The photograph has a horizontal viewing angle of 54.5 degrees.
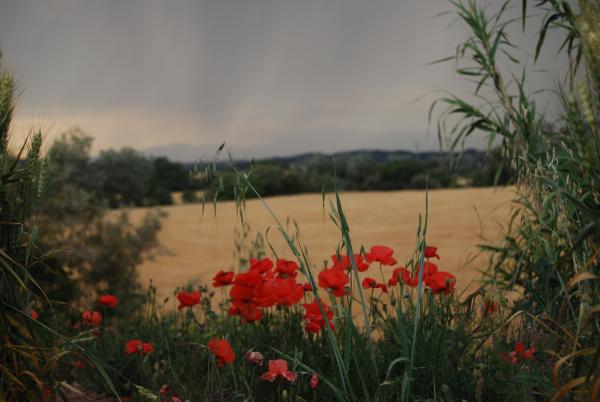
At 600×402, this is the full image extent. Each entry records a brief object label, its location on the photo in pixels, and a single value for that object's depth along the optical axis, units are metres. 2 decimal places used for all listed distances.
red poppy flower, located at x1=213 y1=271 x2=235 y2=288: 2.93
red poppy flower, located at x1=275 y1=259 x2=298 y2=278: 2.88
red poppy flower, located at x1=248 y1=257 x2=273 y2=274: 2.73
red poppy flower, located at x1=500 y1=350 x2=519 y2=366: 2.49
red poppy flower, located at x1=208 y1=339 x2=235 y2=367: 2.30
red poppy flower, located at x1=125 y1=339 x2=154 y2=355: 2.81
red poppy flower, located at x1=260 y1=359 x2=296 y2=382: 2.23
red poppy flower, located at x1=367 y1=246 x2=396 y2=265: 2.73
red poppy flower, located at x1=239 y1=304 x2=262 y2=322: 2.65
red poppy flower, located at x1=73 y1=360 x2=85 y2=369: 3.19
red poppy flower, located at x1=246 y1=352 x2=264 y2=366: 2.35
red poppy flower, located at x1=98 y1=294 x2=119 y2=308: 3.40
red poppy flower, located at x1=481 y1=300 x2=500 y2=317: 3.05
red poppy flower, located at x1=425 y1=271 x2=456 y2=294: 2.72
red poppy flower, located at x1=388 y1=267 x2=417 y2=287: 2.62
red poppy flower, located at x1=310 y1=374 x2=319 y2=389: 2.25
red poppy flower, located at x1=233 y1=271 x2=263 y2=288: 2.53
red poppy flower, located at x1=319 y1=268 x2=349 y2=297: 2.45
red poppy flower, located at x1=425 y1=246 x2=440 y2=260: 2.89
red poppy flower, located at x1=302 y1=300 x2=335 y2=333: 2.49
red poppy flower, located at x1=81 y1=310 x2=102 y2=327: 3.57
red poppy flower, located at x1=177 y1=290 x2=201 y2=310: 2.85
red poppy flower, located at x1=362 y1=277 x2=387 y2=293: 2.87
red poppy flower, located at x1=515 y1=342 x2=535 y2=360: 2.51
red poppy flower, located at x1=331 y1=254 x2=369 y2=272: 2.64
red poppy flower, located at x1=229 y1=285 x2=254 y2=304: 2.59
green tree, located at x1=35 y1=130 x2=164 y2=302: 7.97
